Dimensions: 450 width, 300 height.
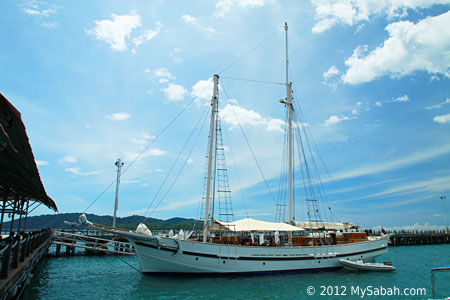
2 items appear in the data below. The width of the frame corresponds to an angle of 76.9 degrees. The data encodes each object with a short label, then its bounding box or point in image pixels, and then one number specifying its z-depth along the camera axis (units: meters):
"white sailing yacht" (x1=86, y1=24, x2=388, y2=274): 19.56
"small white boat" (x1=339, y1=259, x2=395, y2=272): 24.22
